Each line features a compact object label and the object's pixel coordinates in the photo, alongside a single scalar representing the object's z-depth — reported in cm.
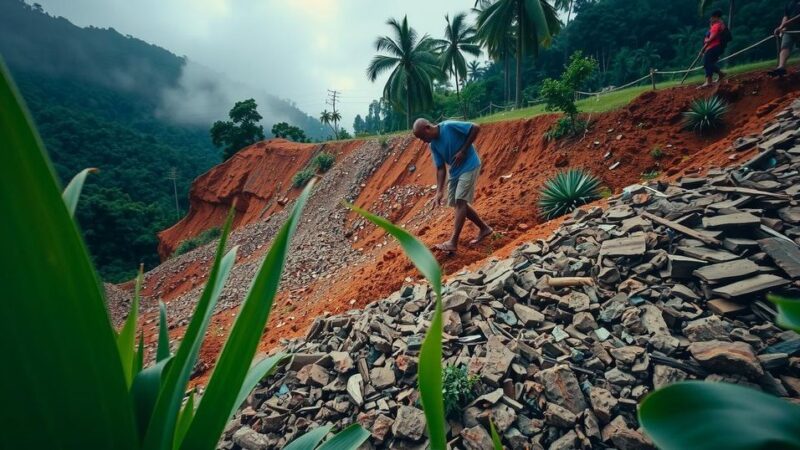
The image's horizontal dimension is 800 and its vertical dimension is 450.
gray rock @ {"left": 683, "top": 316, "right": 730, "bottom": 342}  219
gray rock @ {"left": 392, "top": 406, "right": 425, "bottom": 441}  202
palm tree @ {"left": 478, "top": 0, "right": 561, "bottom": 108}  1806
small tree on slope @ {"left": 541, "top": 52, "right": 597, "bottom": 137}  673
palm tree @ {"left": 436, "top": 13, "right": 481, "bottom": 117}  2647
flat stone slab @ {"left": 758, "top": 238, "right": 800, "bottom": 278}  240
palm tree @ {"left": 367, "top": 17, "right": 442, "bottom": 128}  2462
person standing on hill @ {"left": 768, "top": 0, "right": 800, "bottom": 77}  587
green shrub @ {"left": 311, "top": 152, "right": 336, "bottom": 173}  1675
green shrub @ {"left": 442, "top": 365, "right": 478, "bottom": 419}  212
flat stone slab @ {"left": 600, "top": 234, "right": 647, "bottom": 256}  296
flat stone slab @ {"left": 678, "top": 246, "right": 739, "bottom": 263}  265
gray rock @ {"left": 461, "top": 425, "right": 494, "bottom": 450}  192
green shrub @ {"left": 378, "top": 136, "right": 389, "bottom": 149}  1410
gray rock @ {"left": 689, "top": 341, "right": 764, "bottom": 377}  193
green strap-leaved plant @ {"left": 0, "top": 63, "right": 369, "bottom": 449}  39
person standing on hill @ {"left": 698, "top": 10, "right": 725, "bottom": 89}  656
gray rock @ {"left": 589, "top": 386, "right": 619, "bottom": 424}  195
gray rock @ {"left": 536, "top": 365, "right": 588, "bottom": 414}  205
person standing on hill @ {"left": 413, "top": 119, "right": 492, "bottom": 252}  402
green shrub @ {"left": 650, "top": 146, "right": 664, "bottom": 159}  562
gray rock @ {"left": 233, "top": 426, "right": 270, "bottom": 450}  221
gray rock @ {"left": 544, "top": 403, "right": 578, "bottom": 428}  196
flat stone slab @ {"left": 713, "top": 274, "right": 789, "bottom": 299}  232
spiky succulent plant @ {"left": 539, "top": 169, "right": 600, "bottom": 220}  488
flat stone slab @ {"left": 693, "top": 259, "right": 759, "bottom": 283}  246
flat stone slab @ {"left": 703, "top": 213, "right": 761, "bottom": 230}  280
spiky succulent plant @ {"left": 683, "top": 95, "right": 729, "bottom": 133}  571
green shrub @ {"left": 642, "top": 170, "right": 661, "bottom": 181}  520
